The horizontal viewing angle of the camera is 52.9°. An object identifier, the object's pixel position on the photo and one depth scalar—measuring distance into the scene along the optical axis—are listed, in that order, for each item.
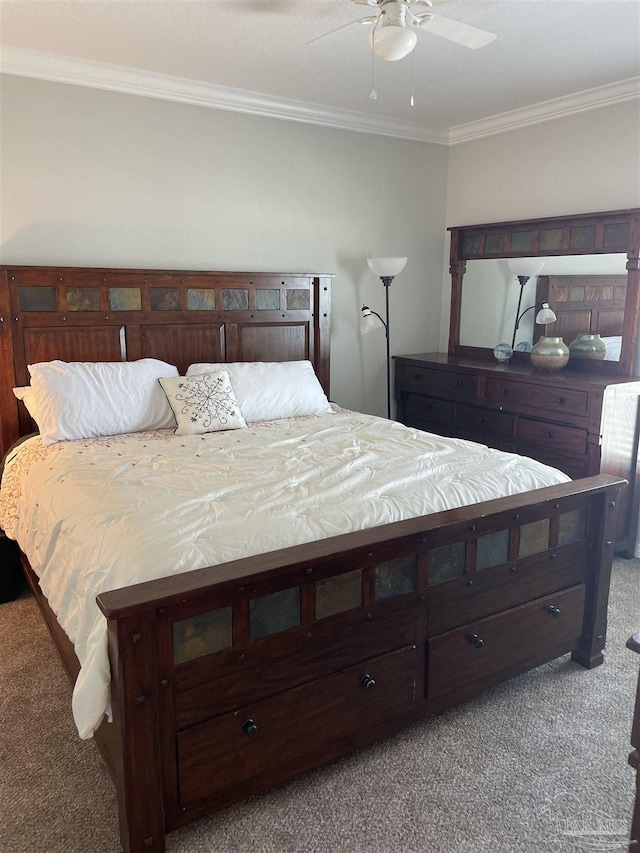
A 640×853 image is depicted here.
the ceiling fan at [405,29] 2.00
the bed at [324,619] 1.60
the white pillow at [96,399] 2.98
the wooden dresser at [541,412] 3.38
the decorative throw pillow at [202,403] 3.13
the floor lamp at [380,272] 4.09
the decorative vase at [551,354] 3.80
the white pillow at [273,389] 3.46
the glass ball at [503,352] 4.18
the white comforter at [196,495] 1.77
